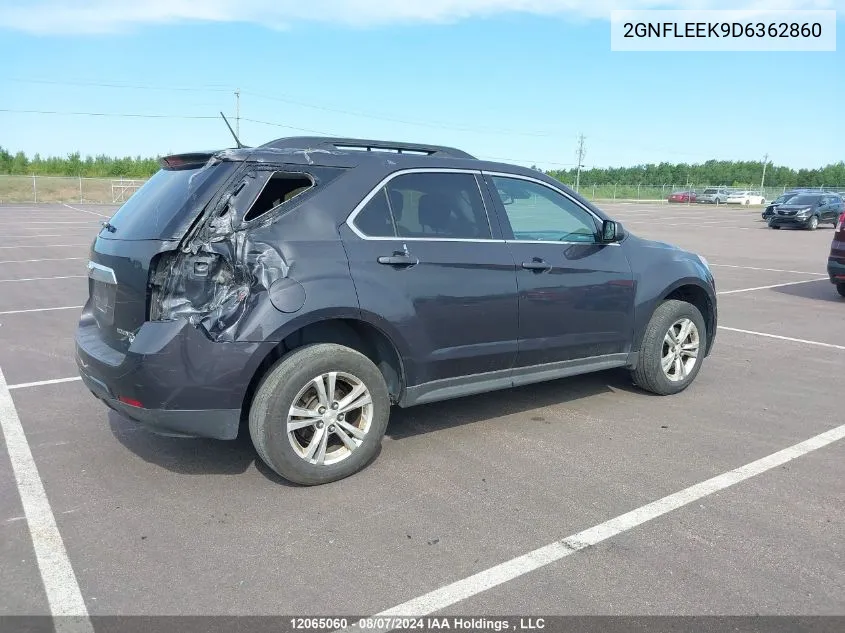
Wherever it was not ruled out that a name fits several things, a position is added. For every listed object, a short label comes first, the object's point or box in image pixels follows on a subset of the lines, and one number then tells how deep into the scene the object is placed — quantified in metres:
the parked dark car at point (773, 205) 31.51
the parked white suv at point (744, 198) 62.25
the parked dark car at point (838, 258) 10.62
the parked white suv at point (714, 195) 63.25
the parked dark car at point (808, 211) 30.17
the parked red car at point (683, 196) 65.69
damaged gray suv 3.80
